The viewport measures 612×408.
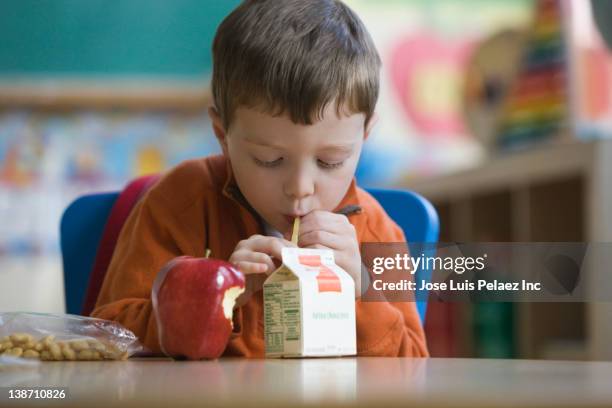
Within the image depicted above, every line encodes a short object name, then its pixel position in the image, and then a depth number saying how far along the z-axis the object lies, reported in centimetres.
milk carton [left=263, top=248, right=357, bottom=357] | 125
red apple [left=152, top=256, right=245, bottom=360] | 124
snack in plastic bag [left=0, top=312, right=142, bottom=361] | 122
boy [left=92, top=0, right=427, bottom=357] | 136
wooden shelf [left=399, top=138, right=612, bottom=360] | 252
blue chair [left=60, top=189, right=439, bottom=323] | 166
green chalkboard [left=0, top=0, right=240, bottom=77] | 471
